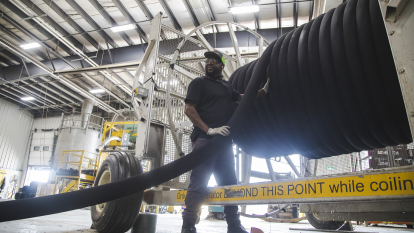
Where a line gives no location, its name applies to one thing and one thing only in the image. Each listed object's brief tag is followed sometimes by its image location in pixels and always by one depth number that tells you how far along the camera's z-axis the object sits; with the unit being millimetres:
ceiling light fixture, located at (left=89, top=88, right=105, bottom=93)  16609
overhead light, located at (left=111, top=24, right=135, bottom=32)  10469
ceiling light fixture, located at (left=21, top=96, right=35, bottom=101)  18323
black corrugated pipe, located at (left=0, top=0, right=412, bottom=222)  1510
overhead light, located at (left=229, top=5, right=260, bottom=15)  8541
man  2205
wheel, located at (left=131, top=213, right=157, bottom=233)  2771
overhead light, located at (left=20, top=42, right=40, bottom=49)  11834
